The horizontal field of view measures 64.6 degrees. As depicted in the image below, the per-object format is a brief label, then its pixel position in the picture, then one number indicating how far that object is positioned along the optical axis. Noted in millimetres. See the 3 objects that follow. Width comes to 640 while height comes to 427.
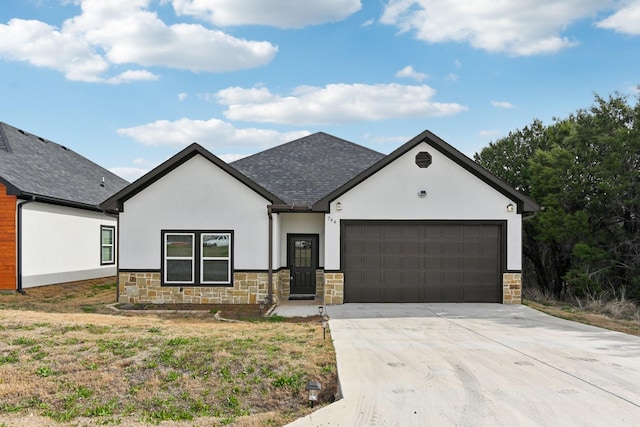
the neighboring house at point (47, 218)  16109
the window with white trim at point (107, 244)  21531
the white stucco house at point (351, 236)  14797
